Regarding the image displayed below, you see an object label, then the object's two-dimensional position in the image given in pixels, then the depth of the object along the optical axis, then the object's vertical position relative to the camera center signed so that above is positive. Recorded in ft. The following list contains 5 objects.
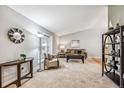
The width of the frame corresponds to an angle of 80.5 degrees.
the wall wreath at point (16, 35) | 6.54 +1.08
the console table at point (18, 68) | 5.50 -1.80
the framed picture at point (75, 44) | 21.27 +0.69
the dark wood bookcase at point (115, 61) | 5.48 -1.36
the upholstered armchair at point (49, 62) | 10.69 -2.35
